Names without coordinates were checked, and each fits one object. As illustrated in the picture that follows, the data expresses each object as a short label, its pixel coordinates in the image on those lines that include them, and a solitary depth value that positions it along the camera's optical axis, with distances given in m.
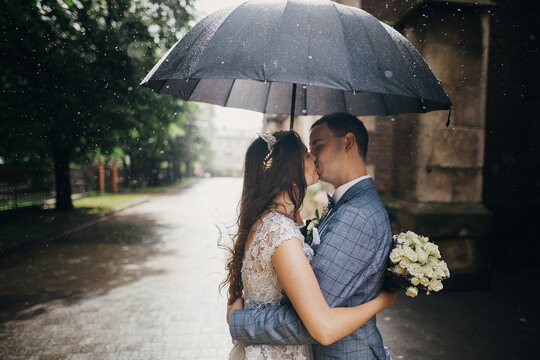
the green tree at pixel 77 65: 7.89
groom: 1.65
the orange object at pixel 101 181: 25.44
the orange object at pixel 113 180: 26.94
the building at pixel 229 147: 94.88
